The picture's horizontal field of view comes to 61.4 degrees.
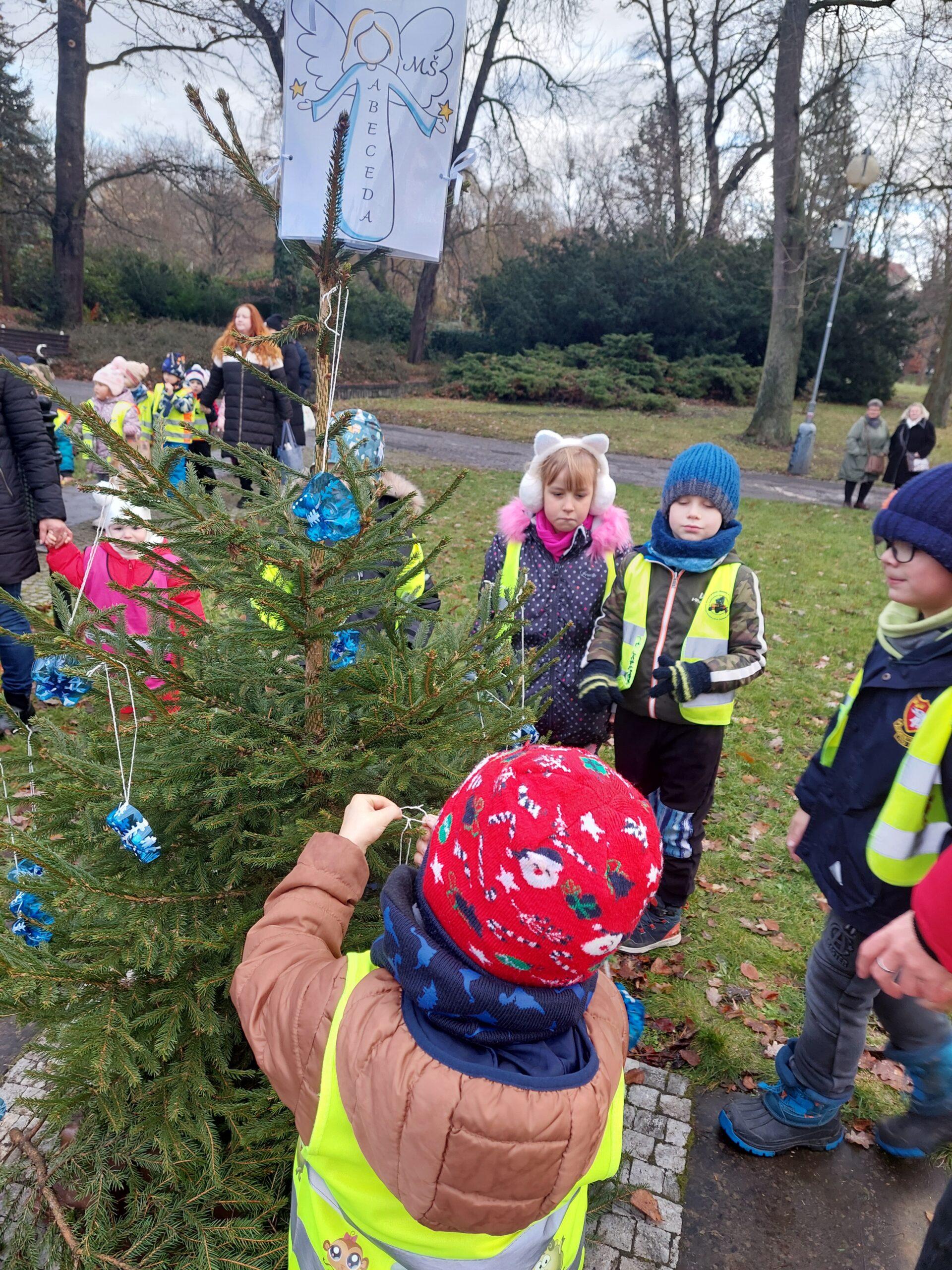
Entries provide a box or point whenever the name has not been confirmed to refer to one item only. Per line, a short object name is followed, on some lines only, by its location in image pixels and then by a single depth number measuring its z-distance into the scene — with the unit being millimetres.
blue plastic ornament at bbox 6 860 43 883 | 1779
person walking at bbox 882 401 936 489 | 11992
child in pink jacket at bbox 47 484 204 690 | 3740
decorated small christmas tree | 1679
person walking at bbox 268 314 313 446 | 8367
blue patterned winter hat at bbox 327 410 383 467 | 2079
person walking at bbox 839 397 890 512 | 12461
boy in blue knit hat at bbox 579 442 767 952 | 2967
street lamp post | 13625
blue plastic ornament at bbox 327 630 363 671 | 2027
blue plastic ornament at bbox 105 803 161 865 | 1591
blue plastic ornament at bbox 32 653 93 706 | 1980
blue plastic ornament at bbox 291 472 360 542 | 1557
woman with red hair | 7977
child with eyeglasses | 2021
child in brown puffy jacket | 1117
